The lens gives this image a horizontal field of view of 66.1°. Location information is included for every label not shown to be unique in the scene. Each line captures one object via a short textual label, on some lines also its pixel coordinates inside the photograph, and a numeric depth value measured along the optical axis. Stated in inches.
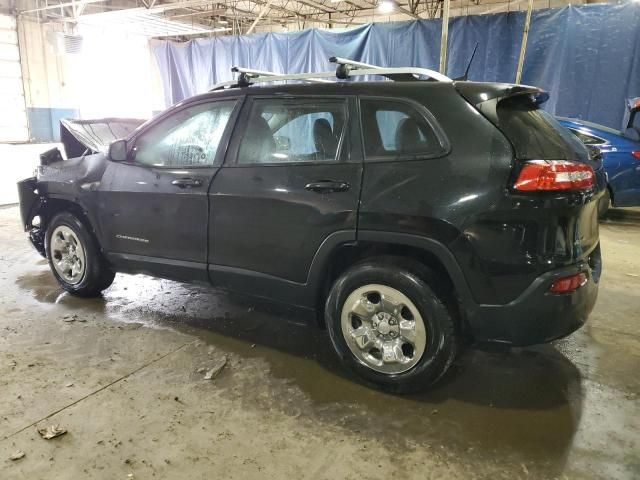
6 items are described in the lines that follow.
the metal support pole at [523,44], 309.1
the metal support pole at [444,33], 271.7
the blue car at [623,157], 263.7
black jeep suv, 92.7
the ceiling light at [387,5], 558.5
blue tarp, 317.4
